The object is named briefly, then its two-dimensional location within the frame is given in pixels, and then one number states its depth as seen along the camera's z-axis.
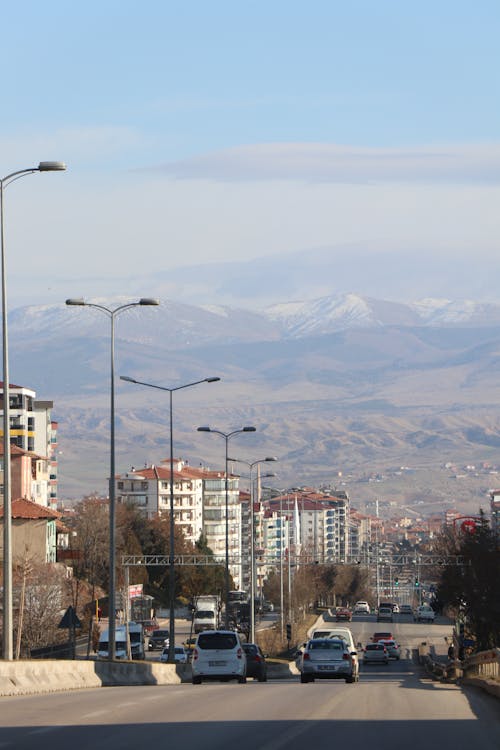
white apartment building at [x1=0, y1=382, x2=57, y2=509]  183.89
